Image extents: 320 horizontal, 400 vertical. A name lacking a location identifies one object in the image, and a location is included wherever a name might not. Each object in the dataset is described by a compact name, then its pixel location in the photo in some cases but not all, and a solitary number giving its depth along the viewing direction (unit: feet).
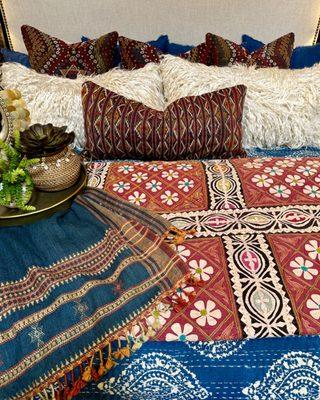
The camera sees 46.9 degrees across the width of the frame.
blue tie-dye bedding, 2.62
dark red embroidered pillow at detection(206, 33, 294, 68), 5.73
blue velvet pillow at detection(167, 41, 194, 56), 6.54
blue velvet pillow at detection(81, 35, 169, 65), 6.57
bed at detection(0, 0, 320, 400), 2.58
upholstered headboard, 6.50
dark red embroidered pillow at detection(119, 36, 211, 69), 5.91
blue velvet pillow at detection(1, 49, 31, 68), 6.26
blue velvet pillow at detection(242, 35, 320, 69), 6.30
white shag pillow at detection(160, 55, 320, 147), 5.04
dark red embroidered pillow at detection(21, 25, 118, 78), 5.81
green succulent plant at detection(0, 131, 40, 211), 3.15
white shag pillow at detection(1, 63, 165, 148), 4.96
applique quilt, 2.72
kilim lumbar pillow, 4.66
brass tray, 3.18
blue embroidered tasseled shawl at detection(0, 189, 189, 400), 2.44
